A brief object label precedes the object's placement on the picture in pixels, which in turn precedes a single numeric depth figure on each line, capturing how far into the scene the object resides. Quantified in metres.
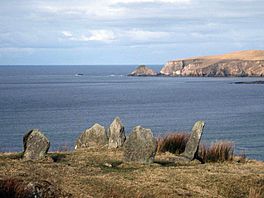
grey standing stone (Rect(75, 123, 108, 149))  24.56
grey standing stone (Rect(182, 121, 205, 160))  21.36
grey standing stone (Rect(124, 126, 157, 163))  19.84
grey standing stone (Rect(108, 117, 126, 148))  23.98
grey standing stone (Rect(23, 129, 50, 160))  20.58
